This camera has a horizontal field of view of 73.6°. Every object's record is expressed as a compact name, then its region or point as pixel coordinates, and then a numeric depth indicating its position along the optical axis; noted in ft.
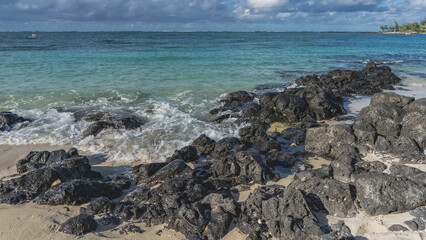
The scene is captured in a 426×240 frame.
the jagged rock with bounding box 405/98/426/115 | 33.15
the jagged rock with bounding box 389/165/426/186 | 20.70
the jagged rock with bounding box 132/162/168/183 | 24.80
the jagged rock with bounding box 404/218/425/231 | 16.65
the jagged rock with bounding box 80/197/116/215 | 19.64
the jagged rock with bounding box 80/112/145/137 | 36.58
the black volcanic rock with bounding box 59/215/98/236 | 17.37
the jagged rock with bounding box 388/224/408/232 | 16.66
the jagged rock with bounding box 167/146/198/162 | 28.27
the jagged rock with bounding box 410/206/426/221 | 17.49
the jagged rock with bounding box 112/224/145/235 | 17.91
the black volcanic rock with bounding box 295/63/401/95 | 60.39
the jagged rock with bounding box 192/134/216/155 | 30.86
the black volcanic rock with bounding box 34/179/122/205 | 20.66
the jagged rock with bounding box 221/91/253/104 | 51.99
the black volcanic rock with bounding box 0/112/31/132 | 37.80
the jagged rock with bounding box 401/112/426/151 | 27.86
